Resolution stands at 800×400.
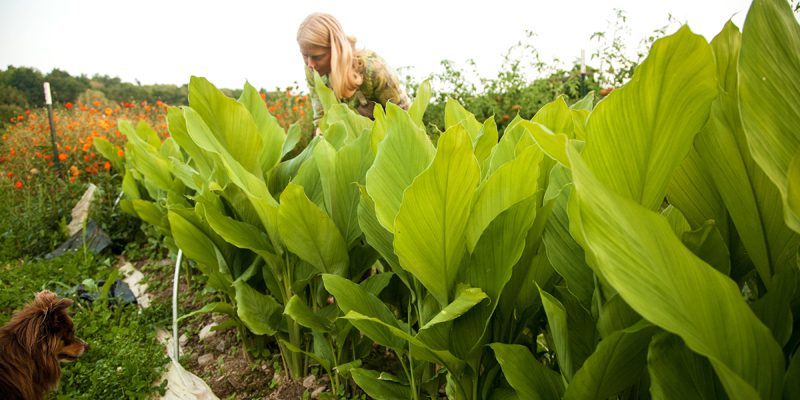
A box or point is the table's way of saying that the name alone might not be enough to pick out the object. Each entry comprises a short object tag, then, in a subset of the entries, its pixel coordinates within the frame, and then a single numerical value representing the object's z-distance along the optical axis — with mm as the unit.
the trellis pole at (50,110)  5936
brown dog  1916
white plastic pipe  2265
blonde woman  3287
